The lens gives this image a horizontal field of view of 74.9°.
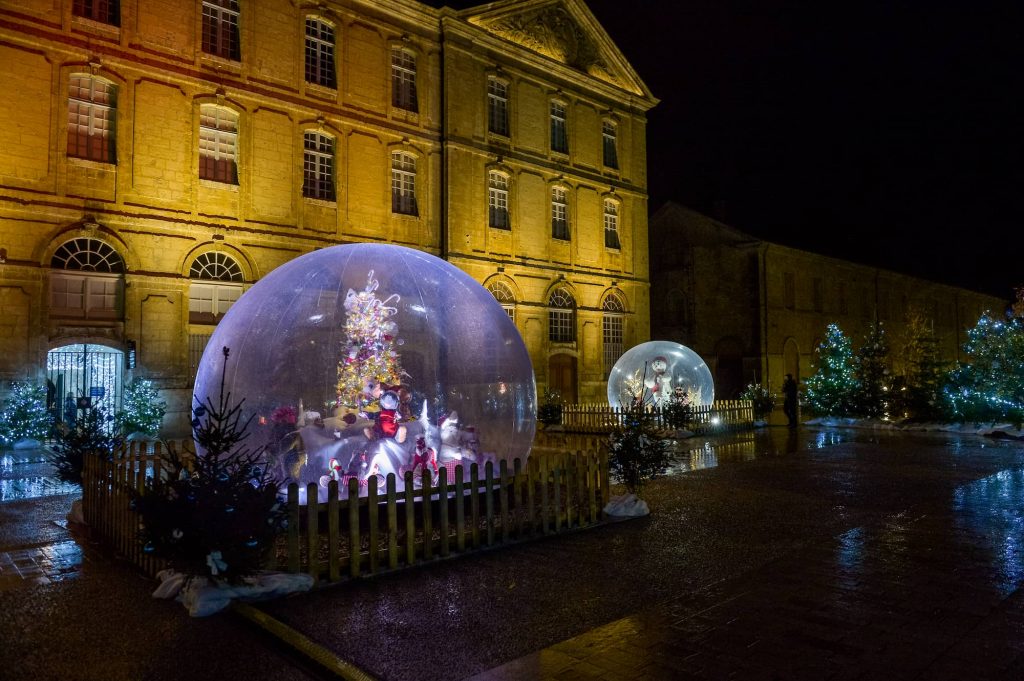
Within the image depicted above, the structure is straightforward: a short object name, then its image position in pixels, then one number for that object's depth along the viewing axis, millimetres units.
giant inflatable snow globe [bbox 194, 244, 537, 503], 7816
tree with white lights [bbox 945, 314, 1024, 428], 20359
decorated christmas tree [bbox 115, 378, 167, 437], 16219
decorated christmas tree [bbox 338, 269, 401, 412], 8000
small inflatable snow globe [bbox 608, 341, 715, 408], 21375
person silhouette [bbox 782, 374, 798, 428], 23219
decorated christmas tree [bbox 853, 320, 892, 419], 24328
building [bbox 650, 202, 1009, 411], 35625
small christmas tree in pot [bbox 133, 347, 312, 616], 5535
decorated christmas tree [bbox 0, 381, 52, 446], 14984
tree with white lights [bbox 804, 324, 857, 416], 24594
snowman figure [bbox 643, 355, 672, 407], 21289
